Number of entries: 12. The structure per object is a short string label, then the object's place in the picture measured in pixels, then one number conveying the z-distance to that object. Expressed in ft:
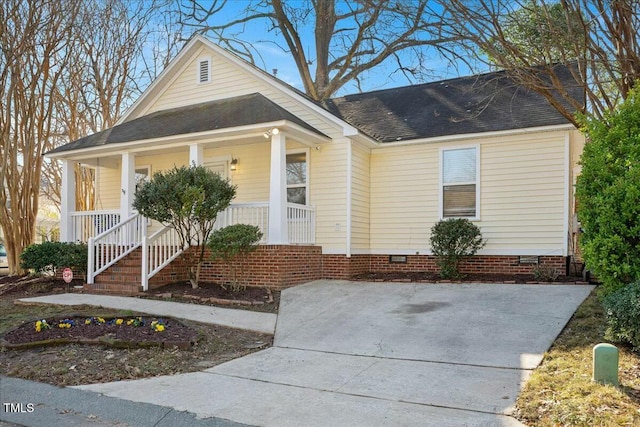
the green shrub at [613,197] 19.22
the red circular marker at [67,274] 36.68
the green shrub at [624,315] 16.37
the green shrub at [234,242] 31.35
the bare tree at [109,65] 59.62
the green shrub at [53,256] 37.19
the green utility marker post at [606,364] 14.06
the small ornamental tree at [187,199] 30.42
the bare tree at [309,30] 65.51
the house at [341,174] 34.68
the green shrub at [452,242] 34.53
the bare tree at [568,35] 23.30
